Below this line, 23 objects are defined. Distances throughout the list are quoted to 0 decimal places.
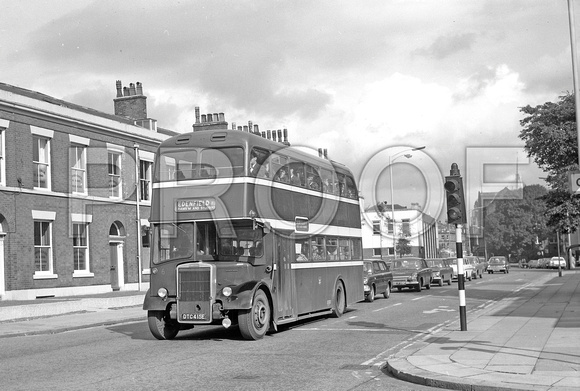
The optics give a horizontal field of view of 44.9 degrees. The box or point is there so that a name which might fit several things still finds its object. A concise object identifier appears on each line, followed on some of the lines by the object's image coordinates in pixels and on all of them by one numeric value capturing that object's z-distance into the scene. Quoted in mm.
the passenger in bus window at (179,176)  15891
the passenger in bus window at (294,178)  17938
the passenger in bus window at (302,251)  18152
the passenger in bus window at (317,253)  19331
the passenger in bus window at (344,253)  21828
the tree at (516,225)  107875
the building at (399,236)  76750
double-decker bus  15297
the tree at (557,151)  25984
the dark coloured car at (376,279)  27703
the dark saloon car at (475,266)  51281
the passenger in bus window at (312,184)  19172
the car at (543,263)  88312
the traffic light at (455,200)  14867
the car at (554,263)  82375
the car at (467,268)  45184
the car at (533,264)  94438
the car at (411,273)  34500
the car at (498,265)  66188
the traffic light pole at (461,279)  15125
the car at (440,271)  39516
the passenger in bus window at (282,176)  17047
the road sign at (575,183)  14102
